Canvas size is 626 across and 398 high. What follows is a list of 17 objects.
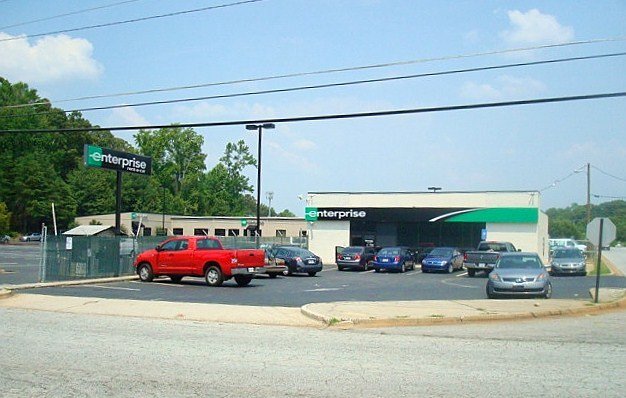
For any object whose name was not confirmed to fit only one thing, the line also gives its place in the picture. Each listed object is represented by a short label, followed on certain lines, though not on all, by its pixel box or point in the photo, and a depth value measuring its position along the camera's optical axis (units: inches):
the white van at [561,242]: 2996.1
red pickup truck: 978.7
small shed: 1336.9
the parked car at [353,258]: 1596.9
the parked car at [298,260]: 1333.7
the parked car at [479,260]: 1371.8
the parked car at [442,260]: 1553.9
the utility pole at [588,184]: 2615.7
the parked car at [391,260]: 1546.5
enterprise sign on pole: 1202.6
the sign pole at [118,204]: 1234.7
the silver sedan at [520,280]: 781.3
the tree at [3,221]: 2289.9
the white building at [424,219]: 1937.7
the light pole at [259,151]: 1536.2
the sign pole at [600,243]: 753.9
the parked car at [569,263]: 1489.9
